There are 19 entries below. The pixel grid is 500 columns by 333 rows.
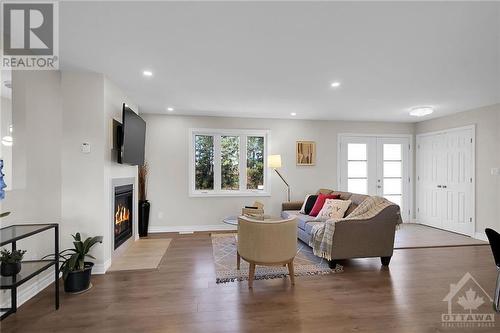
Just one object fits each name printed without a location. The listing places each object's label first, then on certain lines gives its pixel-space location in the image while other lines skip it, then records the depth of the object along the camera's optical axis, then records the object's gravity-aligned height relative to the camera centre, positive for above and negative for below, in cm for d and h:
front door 598 -2
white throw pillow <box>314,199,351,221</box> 403 -72
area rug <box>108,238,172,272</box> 334 -134
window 546 +9
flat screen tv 334 +41
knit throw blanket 327 -80
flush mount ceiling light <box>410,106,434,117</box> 425 +96
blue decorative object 179 -14
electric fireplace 363 -75
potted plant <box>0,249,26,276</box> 193 -75
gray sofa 324 -93
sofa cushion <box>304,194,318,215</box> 481 -72
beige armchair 271 -84
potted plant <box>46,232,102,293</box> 260 -109
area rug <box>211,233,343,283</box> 304 -133
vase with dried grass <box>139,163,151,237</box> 488 -75
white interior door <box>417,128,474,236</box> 494 -30
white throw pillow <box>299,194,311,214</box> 487 -85
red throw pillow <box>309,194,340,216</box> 459 -68
